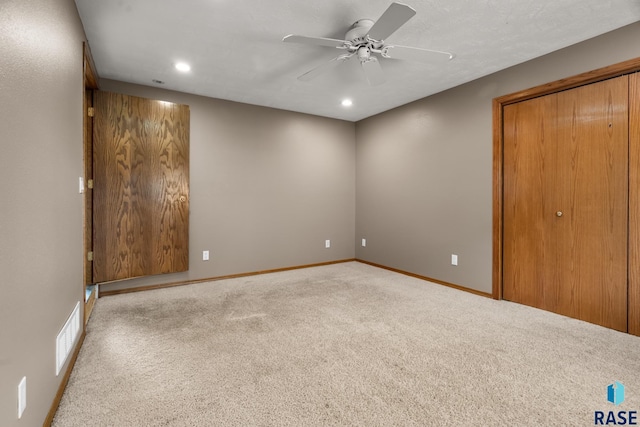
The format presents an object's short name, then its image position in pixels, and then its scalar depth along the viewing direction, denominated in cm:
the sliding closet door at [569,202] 248
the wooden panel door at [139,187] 325
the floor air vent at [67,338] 165
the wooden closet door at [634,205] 236
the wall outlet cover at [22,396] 112
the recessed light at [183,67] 300
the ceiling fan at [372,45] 190
